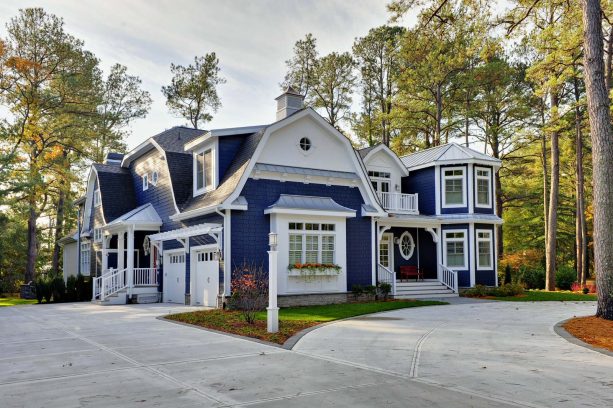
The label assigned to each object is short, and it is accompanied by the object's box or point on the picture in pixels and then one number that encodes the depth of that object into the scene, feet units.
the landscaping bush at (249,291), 40.63
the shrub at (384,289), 63.77
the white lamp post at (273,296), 36.27
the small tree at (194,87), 119.34
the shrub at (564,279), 88.17
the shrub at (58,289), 76.43
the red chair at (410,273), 74.49
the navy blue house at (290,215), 56.90
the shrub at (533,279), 93.91
